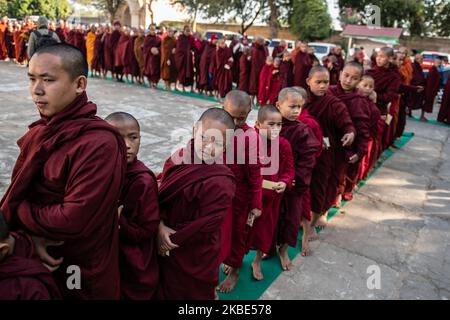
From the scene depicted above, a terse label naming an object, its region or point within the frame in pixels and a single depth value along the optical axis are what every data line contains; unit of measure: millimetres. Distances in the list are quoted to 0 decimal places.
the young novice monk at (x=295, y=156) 2828
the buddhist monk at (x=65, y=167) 1328
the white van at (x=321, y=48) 17969
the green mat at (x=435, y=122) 9164
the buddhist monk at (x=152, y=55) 10311
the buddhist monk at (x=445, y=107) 8968
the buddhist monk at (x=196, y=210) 1841
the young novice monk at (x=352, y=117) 3531
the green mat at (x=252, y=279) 2652
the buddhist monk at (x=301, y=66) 8977
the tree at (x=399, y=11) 23406
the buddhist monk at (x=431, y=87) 9336
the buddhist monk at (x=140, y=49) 10594
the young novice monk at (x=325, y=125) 3256
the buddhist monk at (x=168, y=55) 10273
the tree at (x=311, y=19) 23453
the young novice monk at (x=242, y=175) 2352
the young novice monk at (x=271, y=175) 2598
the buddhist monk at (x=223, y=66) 9794
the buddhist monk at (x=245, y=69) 9766
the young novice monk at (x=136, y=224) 1722
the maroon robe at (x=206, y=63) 10117
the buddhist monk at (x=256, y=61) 9664
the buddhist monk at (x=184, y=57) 10180
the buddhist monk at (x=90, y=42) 11742
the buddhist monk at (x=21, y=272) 1192
